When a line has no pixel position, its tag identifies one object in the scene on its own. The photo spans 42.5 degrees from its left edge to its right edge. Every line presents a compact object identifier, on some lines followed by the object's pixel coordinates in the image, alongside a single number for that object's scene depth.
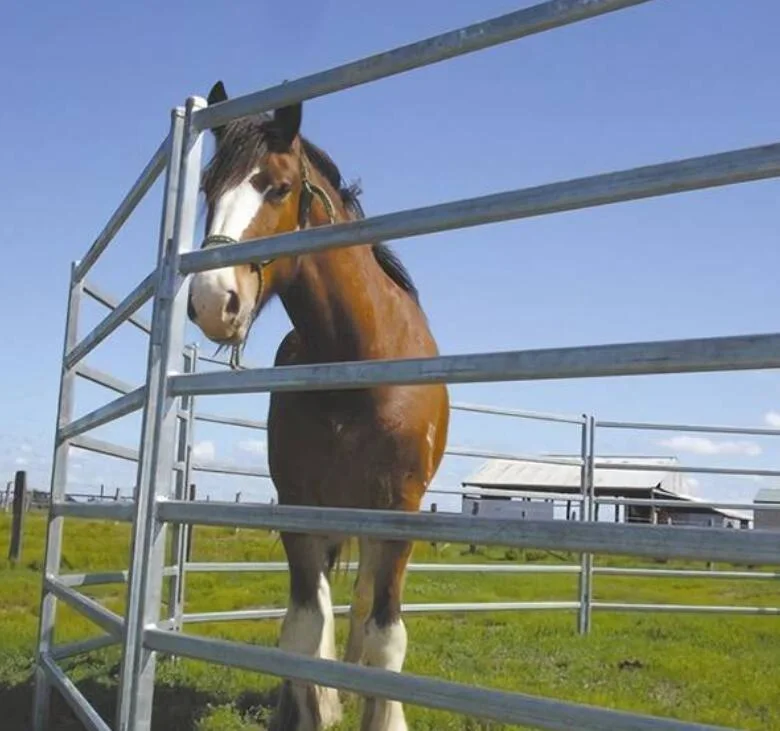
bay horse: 2.93
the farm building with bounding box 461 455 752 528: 18.73
